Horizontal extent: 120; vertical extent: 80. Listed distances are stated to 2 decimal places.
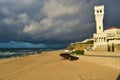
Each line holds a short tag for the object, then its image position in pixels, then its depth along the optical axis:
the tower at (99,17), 20.23
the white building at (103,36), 14.63
